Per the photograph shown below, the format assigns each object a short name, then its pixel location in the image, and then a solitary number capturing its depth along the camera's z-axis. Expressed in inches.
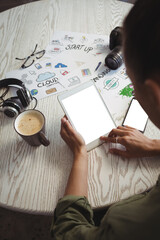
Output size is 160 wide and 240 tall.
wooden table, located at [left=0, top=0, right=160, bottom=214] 23.2
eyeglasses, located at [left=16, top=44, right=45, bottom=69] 36.3
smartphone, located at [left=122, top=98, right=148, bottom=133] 29.0
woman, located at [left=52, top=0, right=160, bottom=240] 13.8
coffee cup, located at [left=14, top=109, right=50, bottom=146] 24.4
